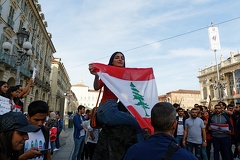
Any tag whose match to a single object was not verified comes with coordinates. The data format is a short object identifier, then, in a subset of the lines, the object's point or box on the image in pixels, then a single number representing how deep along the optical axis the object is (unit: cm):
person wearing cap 130
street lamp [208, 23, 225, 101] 2295
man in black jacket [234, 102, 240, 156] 498
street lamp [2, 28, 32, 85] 849
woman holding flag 223
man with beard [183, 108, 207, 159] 577
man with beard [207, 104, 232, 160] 543
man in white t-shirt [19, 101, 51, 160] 206
